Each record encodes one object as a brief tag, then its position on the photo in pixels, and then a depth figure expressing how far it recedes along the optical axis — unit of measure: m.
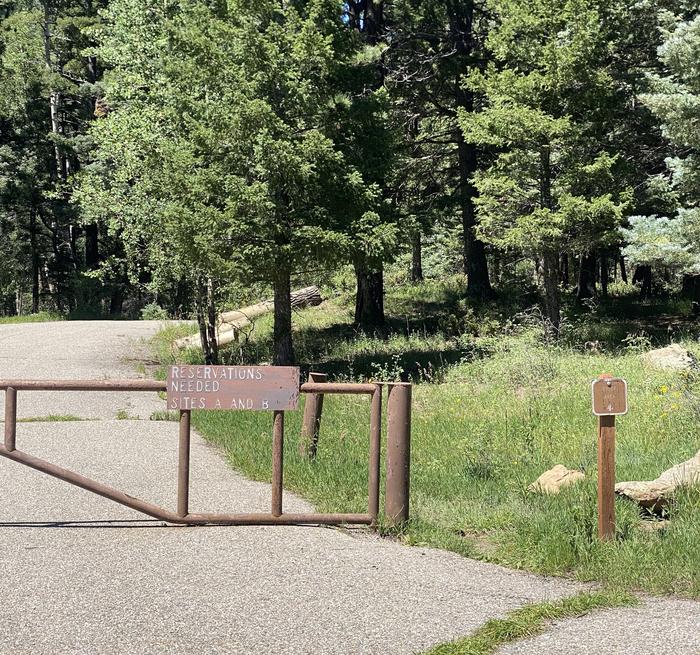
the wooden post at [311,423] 8.68
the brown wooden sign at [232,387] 6.15
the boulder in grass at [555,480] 6.87
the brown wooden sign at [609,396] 5.61
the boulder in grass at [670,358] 12.76
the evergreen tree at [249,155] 15.71
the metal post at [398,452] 6.17
